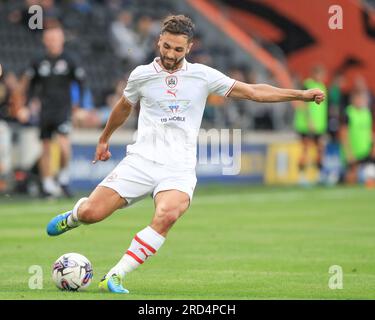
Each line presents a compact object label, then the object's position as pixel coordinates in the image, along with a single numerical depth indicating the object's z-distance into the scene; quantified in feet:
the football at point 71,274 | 29.35
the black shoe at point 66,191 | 64.44
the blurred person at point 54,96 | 64.23
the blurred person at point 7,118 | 65.82
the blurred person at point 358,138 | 89.04
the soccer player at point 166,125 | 29.89
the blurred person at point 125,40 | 85.92
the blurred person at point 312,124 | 81.20
